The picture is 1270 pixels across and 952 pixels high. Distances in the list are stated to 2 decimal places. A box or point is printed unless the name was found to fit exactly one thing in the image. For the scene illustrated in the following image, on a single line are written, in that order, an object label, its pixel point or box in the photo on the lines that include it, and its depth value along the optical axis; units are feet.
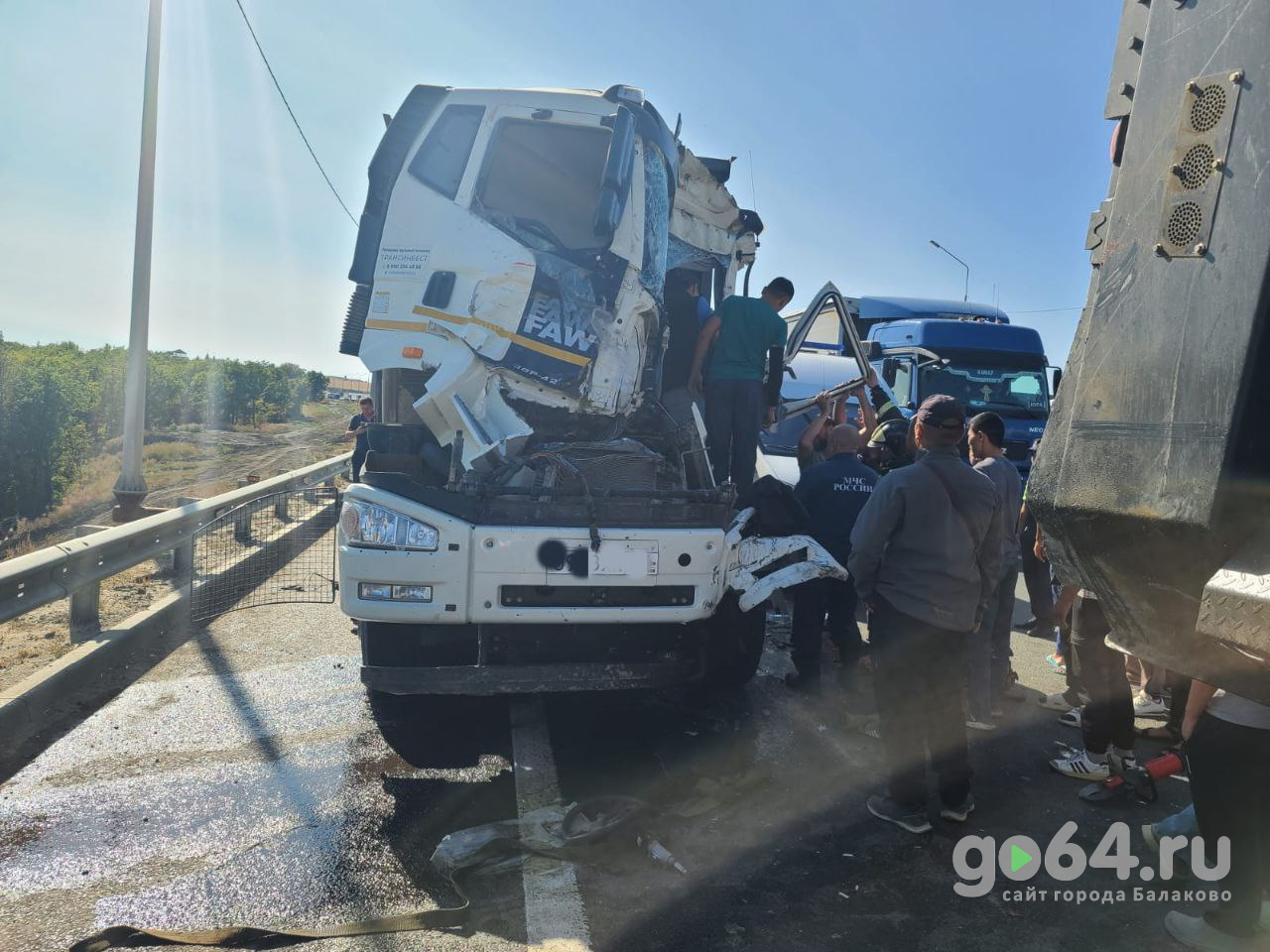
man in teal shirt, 19.70
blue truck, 40.27
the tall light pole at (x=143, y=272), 35.81
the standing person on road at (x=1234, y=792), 8.09
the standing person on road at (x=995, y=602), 15.99
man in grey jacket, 11.94
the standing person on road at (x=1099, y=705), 12.01
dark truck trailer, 6.02
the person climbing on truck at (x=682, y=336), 20.49
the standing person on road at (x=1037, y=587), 21.26
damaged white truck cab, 13.26
